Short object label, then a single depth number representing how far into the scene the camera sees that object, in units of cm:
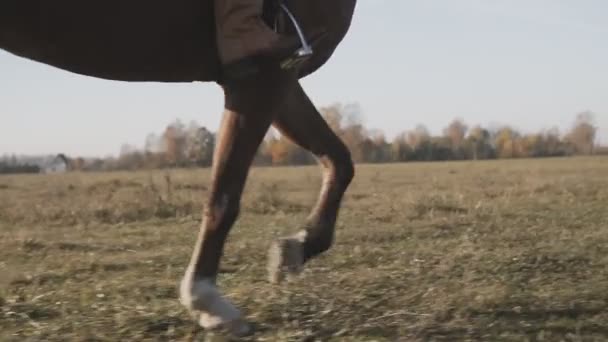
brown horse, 282
